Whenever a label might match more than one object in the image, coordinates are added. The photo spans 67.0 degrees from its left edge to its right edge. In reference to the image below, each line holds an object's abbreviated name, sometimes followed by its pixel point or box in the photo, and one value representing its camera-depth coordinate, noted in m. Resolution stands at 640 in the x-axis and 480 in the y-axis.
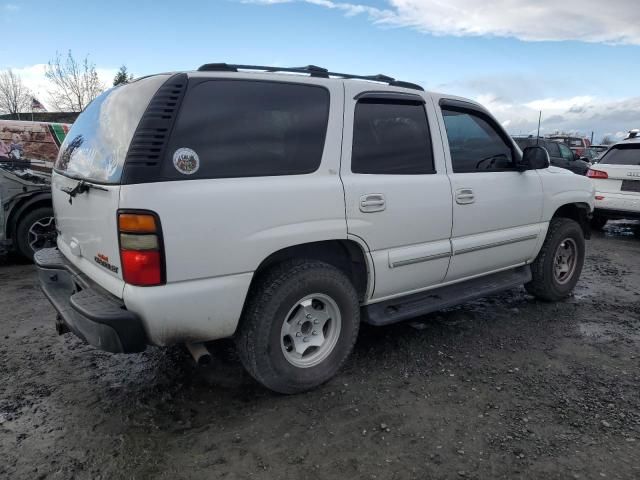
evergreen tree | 37.40
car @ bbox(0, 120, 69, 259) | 6.17
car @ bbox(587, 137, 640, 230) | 8.01
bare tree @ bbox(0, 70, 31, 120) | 38.12
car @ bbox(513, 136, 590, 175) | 13.99
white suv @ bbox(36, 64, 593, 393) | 2.44
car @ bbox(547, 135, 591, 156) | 24.12
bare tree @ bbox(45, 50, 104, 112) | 32.34
